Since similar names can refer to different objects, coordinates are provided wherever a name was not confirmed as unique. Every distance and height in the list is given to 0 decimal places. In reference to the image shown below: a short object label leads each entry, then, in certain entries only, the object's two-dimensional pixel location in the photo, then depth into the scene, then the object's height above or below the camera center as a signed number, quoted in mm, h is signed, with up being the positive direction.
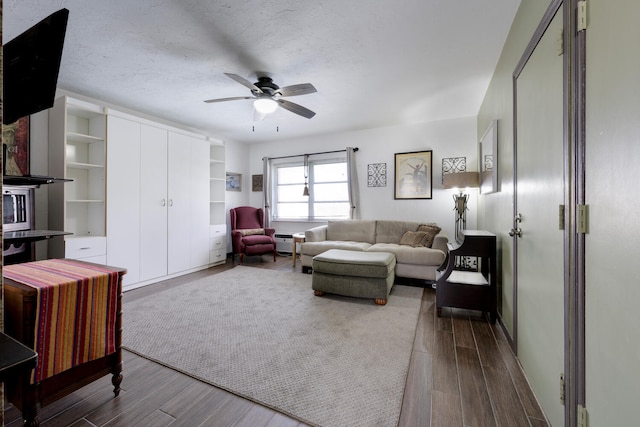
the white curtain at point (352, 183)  5133 +547
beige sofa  3656 -497
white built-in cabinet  3430 +189
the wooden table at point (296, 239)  4863 -478
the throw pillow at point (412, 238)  4035 -383
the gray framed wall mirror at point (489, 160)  2521 +551
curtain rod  5179 +1186
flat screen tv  958 +531
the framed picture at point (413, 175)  4641 +637
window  5477 +442
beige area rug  1538 -1019
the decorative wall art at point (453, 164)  4402 +774
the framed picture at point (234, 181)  5790 +666
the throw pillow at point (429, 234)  3971 -316
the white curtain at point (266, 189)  5918 +503
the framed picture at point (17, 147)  2920 +709
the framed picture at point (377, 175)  4996 +692
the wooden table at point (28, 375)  1242 -807
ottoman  3004 -715
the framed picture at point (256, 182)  6176 +673
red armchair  4883 -389
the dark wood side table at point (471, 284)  2477 -661
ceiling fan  2754 +1217
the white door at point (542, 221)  1288 -45
